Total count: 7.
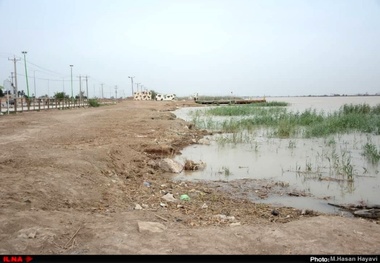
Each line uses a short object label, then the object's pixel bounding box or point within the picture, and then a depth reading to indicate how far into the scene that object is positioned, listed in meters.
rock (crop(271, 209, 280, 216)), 5.09
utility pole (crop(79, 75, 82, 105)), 66.76
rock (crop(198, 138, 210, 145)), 13.94
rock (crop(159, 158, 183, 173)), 8.66
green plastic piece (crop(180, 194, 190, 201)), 5.91
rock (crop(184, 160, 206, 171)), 9.12
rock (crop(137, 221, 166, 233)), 3.77
